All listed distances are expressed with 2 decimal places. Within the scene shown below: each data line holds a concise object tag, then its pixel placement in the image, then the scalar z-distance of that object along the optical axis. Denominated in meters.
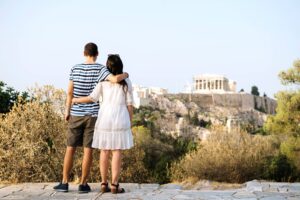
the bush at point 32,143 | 6.42
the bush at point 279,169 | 10.96
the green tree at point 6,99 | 12.56
